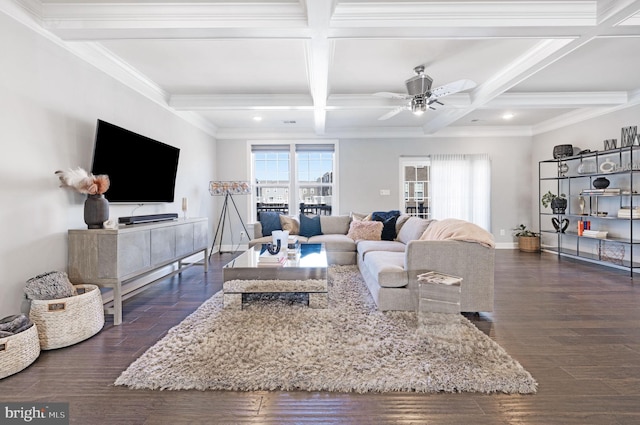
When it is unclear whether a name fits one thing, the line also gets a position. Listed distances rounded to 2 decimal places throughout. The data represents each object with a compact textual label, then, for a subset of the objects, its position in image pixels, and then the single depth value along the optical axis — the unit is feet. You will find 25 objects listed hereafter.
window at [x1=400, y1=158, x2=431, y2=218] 22.38
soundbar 10.12
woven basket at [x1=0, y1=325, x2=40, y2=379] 6.09
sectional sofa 9.05
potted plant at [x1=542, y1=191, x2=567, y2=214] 18.57
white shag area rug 5.82
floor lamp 19.99
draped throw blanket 9.00
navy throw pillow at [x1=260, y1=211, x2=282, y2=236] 17.28
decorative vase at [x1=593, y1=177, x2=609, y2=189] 15.98
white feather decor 8.61
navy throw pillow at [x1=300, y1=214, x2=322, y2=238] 17.76
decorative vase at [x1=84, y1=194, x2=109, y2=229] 8.95
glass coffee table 9.64
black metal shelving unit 15.19
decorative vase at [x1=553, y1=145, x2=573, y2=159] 18.06
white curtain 21.99
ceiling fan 11.84
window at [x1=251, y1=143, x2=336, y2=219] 22.31
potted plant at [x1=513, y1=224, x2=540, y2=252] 20.71
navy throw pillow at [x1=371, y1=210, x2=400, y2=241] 16.47
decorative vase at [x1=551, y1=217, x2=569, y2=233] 18.74
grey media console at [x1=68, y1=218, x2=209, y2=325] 8.71
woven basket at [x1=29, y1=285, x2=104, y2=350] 7.23
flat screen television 10.05
